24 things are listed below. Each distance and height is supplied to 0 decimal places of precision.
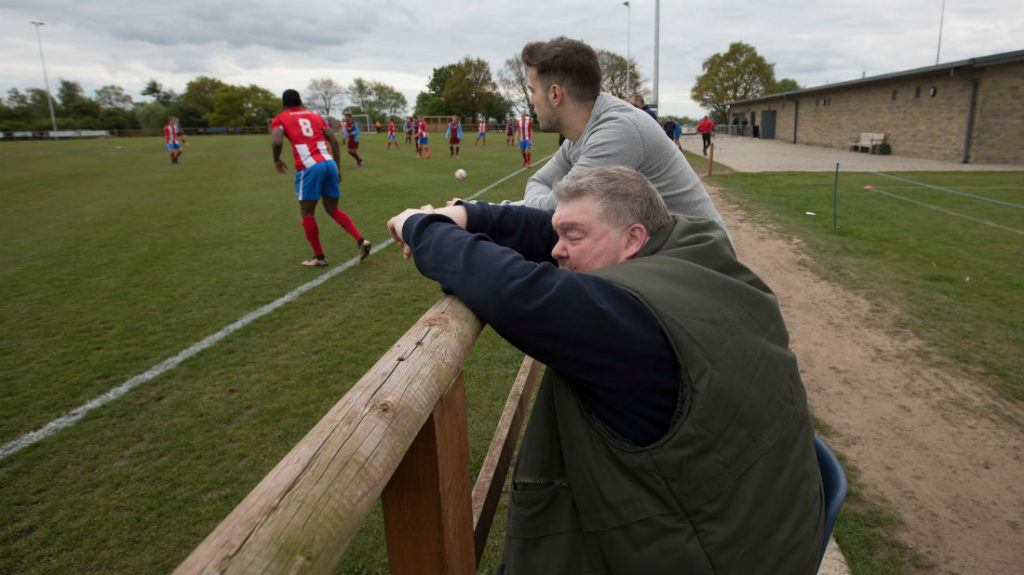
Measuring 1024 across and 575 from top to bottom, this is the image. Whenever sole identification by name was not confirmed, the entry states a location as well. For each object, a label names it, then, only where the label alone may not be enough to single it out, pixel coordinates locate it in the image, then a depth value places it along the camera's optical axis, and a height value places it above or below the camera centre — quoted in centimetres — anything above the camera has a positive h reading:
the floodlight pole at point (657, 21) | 2353 +538
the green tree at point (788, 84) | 10650 +1256
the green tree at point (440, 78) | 8912 +1217
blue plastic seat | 163 -98
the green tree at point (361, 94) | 9638 +1088
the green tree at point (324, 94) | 9106 +1047
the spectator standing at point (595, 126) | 231 +12
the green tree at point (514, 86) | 7662 +943
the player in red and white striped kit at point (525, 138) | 2061 +63
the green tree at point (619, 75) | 7694 +1050
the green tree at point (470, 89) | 7656 +895
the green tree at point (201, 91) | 8894 +1117
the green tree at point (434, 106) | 7906 +718
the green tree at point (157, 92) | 9512 +1187
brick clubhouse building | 2039 +147
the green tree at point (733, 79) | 7256 +909
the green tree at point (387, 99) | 9831 +1013
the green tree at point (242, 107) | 7925 +772
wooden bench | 2711 +28
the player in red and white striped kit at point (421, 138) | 2477 +89
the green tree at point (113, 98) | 8419 +995
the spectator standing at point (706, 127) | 2525 +106
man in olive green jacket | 115 -56
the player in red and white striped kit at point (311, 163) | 700 -3
